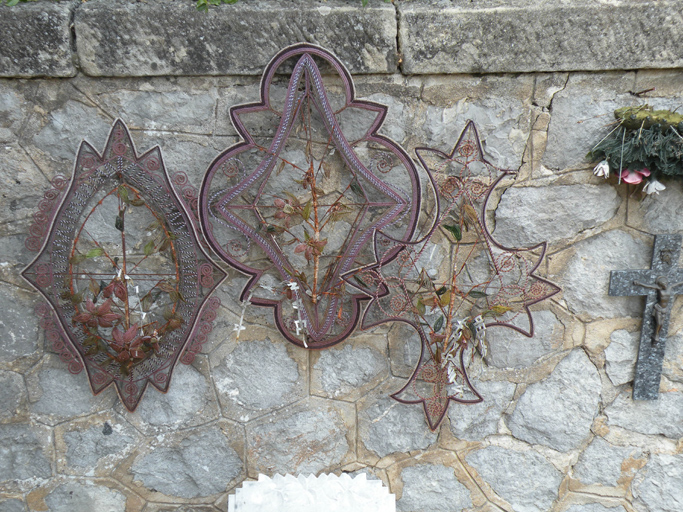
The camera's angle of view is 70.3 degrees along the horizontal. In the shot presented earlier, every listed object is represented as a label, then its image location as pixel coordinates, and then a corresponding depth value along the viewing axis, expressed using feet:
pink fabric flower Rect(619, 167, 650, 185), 5.60
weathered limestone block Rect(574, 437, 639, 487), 6.70
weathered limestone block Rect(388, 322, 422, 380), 6.32
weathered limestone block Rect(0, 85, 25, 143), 5.58
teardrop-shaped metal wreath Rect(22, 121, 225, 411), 5.65
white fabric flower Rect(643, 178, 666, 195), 5.65
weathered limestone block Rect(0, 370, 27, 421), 6.10
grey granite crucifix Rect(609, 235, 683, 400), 6.16
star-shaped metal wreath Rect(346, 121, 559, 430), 5.88
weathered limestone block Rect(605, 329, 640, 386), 6.49
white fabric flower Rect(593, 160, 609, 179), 5.72
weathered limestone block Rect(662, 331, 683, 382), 6.52
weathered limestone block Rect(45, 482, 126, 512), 6.37
